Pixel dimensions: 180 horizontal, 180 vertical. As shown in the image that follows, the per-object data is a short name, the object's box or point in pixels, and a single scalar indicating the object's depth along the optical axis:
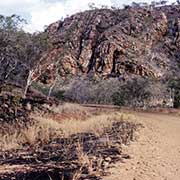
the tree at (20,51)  20.52
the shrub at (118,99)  37.53
